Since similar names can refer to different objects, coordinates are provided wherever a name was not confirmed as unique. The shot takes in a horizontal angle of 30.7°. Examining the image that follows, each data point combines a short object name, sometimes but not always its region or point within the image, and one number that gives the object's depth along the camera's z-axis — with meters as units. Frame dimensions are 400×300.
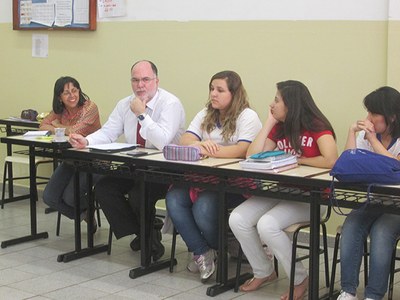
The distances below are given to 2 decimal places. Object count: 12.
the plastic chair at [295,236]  3.70
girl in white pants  3.77
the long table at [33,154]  4.69
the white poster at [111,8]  5.84
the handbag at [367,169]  3.25
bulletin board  6.06
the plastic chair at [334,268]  3.70
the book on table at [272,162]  3.64
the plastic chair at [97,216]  5.09
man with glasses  4.57
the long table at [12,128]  6.00
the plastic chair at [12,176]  5.95
